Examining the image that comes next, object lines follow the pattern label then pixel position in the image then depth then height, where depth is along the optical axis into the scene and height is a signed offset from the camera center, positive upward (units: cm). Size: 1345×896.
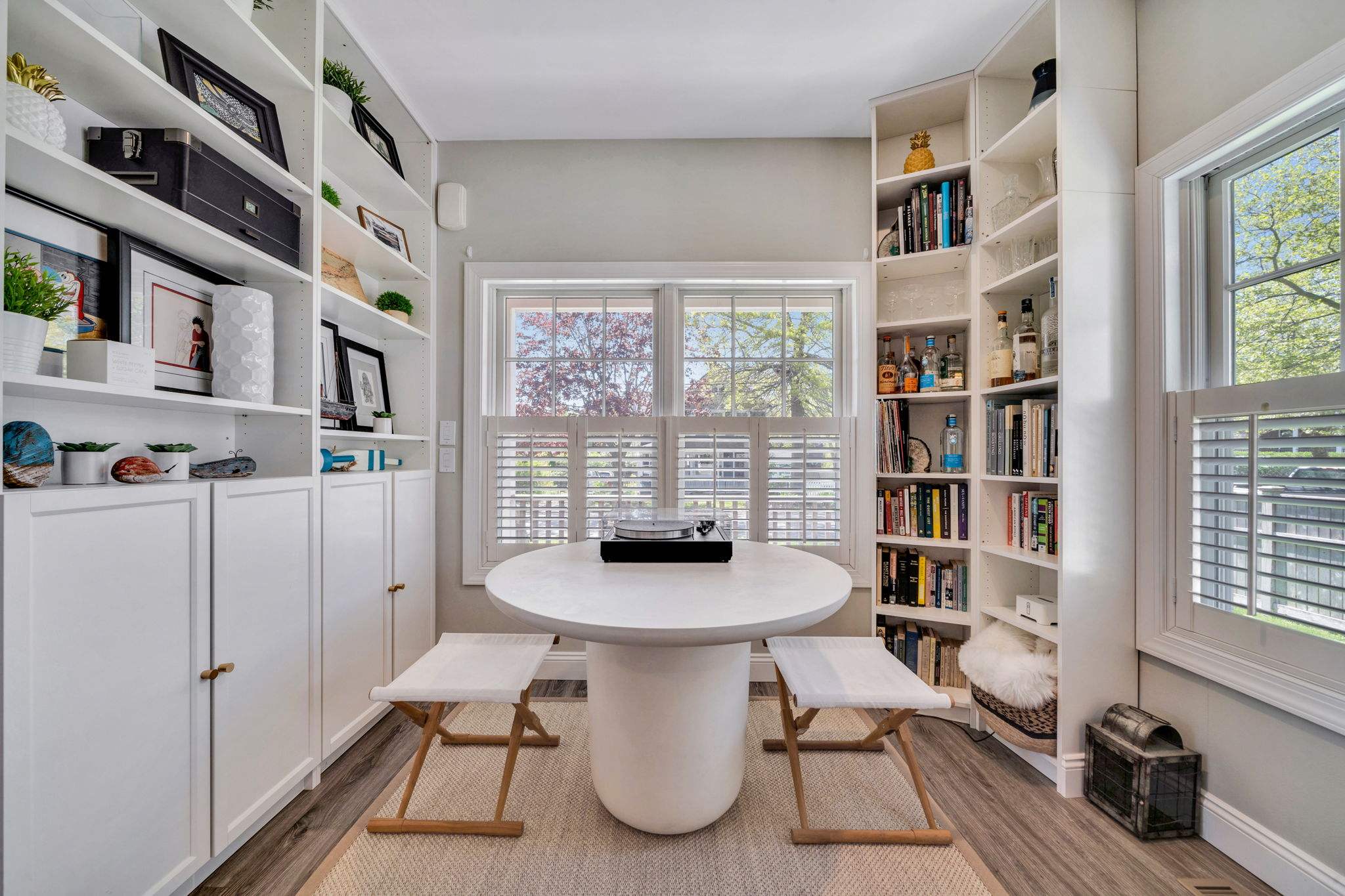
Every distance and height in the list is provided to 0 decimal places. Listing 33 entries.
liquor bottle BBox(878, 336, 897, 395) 232 +34
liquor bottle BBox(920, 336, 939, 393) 225 +36
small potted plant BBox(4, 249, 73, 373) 92 +27
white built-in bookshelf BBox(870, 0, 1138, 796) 170 +31
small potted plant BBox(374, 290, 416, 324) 227 +65
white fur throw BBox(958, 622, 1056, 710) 177 -77
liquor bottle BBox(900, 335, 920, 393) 229 +36
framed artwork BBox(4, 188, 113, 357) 110 +44
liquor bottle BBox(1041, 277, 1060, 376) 182 +39
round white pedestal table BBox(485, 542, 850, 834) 124 -61
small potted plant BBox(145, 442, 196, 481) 127 -2
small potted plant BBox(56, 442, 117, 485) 108 -2
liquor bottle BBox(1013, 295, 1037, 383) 194 +39
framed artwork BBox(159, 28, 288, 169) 134 +101
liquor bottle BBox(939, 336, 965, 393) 221 +34
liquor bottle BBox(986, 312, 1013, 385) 202 +36
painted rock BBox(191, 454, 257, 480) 142 -5
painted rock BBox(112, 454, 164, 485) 115 -4
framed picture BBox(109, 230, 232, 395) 128 +38
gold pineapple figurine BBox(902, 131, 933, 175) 226 +131
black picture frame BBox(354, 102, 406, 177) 202 +132
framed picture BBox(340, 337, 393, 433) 213 +31
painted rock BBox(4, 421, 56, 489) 95 -1
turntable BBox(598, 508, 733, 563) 161 -28
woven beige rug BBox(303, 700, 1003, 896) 134 -111
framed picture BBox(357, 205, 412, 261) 219 +99
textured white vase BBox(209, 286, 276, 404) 147 +30
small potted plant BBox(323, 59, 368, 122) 183 +134
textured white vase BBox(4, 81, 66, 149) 97 +65
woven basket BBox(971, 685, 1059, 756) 174 -95
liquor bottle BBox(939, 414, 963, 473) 223 +2
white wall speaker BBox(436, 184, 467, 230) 256 +124
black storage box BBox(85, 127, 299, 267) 124 +70
